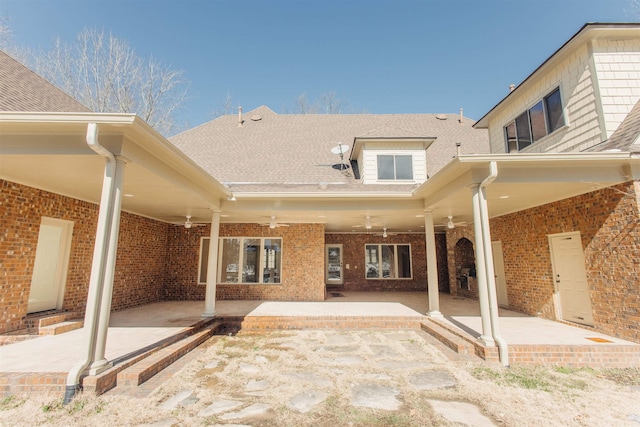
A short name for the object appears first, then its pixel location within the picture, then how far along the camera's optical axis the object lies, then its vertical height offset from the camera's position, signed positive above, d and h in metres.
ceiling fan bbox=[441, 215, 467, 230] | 9.83 +1.29
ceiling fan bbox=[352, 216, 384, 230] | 8.12 +1.22
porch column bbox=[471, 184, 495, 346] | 4.59 -0.18
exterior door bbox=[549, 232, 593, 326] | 5.59 -0.40
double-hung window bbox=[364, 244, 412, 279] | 12.29 -0.09
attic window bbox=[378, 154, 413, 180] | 8.91 +2.95
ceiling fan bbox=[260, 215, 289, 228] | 9.48 +1.18
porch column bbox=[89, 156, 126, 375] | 3.42 -0.23
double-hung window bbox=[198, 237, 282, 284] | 9.43 -0.04
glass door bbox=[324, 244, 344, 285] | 12.40 -0.27
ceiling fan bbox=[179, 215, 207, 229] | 9.55 +1.20
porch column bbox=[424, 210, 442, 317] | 6.79 -0.25
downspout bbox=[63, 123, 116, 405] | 3.20 -0.08
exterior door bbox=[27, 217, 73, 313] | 5.61 -0.13
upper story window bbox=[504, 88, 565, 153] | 6.59 +3.49
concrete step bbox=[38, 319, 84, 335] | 5.03 -1.28
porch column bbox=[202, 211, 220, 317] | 6.75 -0.44
